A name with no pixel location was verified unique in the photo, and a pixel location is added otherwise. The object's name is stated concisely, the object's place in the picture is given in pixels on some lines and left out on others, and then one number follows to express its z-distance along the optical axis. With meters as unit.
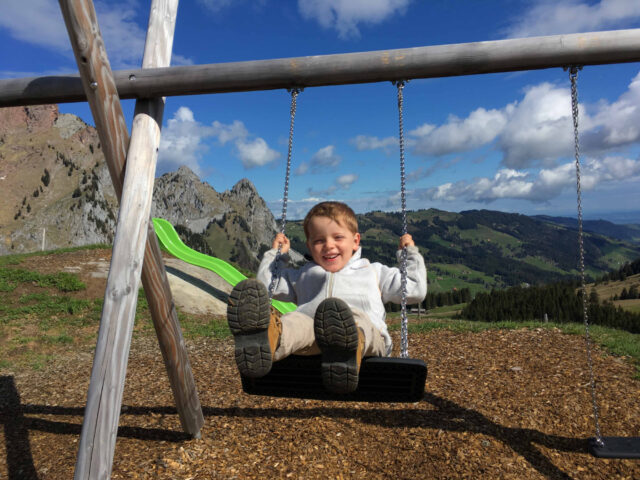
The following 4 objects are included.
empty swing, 3.43
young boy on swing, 2.79
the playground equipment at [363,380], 3.09
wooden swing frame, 3.01
